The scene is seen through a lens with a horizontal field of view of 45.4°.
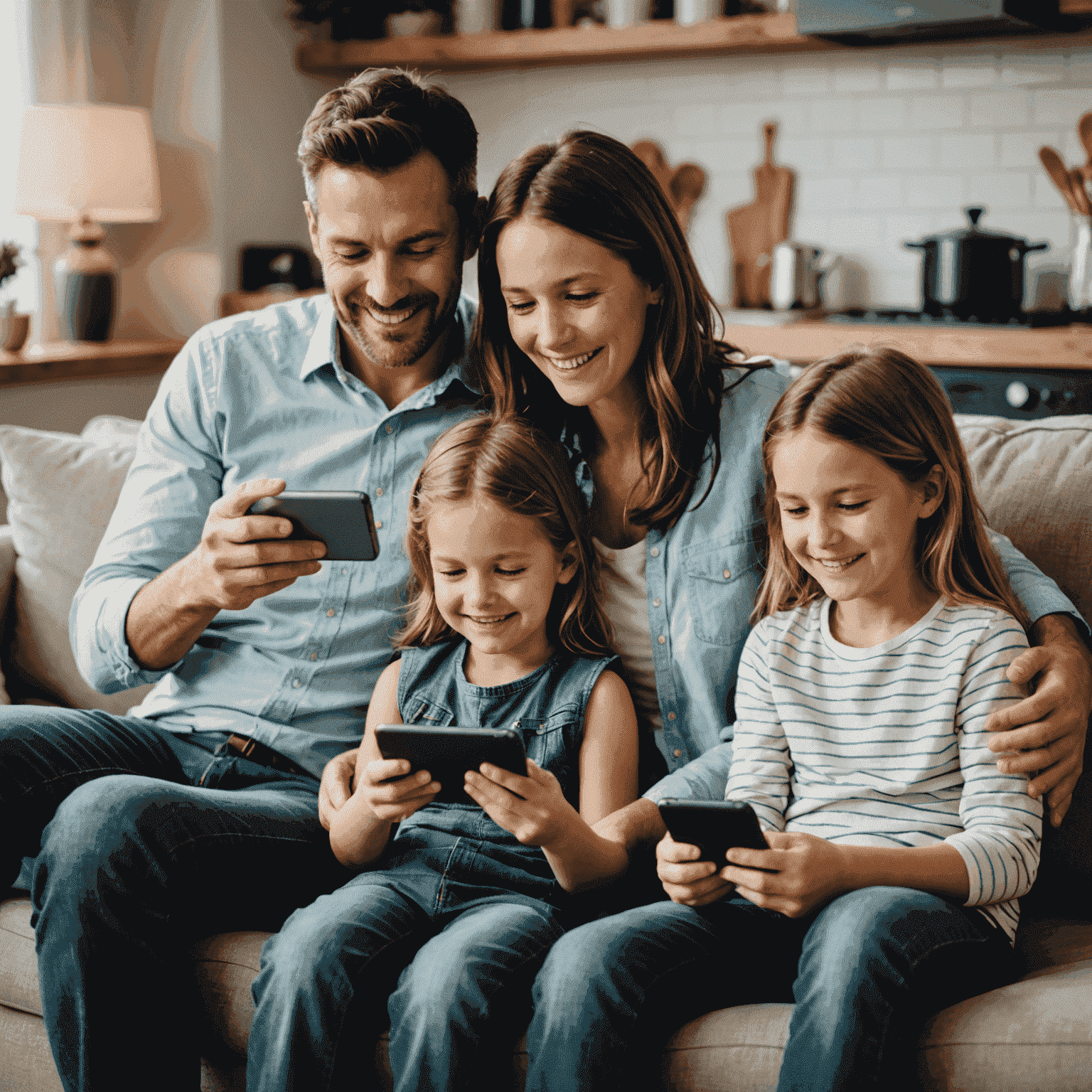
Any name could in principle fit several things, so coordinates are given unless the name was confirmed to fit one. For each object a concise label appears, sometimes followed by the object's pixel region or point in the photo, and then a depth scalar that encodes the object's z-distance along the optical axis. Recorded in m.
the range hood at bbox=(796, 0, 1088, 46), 3.32
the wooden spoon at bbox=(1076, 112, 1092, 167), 3.59
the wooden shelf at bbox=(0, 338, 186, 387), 3.47
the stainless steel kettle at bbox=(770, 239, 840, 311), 3.79
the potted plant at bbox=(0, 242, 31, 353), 3.39
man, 1.46
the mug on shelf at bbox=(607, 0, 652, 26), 3.88
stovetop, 3.34
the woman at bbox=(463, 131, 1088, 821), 1.64
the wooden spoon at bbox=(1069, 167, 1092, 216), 3.60
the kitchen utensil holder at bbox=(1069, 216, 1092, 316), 3.45
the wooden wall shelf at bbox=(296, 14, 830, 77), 3.71
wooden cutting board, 4.05
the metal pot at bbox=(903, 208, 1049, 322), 3.42
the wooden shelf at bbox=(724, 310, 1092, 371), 3.15
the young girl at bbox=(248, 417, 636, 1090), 1.32
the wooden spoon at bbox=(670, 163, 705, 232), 4.18
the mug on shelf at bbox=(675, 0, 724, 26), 3.76
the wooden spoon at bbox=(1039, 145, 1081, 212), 3.61
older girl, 1.23
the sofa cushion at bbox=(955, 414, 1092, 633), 1.66
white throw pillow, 2.17
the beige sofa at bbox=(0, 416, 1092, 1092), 1.22
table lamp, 3.61
